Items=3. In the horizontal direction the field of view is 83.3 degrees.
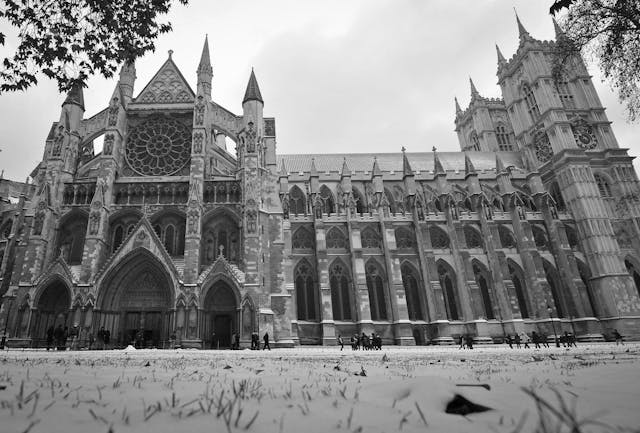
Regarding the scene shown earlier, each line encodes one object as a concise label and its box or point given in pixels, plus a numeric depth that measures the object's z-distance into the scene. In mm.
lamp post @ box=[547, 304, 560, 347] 32281
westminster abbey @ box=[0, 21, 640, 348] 22562
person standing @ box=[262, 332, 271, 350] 19891
